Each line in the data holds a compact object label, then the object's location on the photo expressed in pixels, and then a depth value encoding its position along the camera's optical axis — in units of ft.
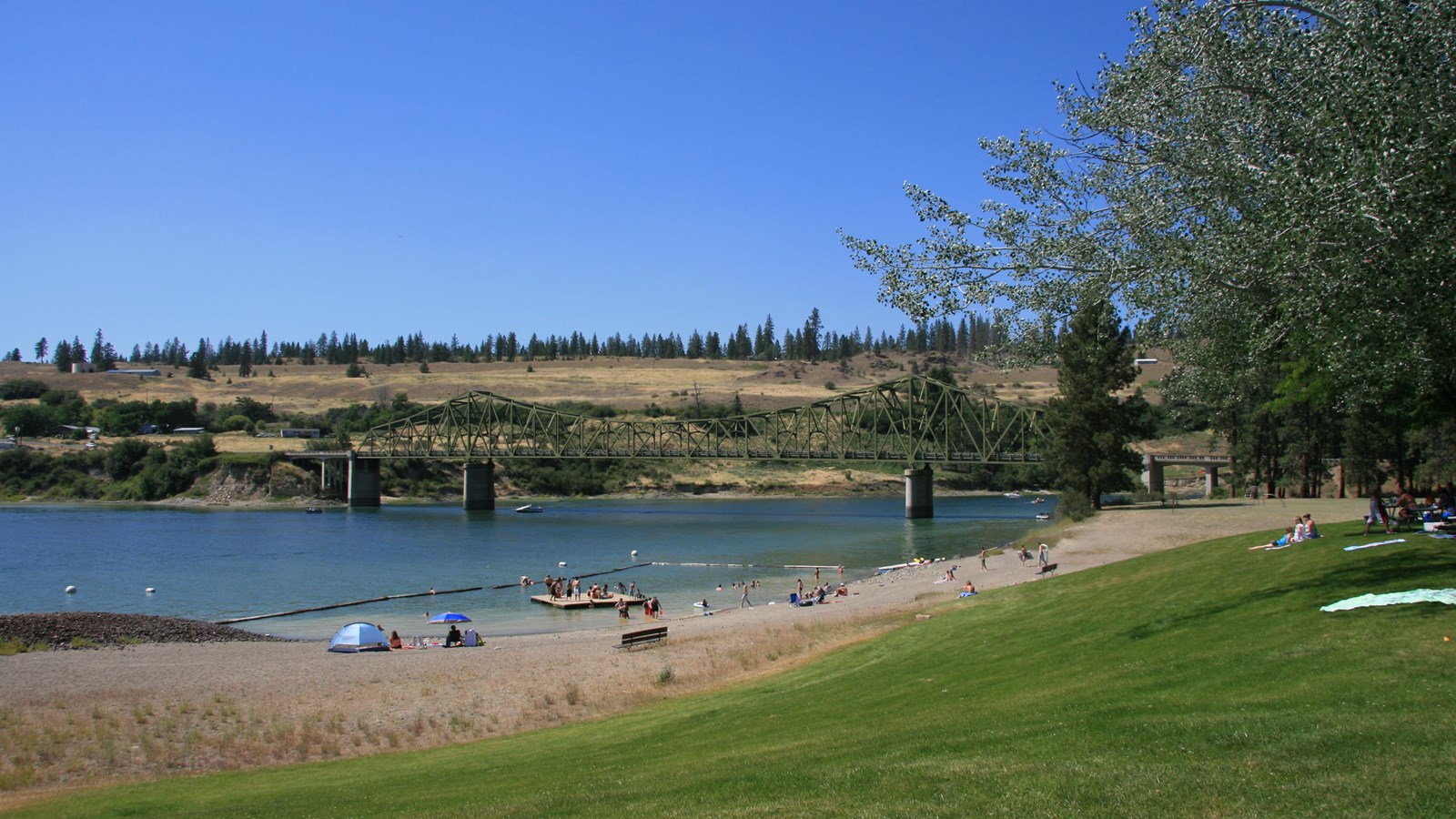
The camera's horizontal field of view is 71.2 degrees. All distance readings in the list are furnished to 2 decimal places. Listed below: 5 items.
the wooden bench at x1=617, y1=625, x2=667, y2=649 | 91.56
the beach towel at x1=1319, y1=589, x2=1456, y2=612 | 36.88
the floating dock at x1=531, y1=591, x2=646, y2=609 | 135.13
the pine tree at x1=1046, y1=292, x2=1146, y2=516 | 169.17
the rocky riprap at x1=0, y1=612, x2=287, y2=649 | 97.76
